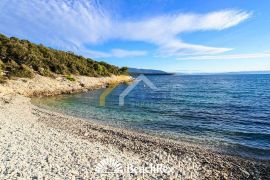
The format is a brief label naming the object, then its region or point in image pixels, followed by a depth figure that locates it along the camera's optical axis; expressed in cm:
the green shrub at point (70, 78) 3462
